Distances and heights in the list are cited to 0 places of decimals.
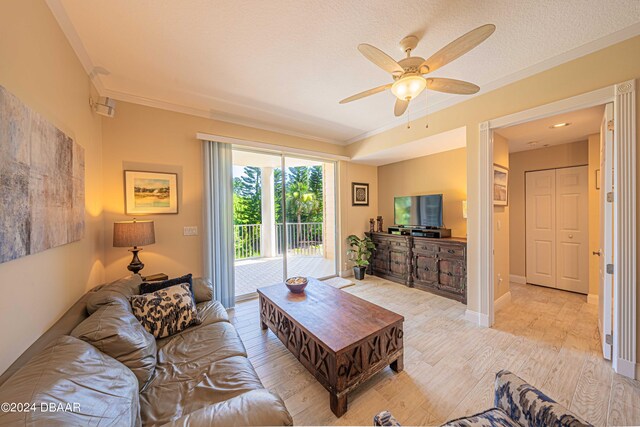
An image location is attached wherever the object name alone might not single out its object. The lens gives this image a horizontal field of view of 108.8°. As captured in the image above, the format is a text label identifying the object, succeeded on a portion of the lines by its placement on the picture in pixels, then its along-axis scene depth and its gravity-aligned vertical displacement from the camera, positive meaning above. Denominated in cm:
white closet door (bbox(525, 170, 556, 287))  377 -33
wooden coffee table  156 -96
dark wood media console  335 -91
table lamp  228 -21
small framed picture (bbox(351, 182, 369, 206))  482 +35
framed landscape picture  266 +25
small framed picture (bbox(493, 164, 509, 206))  286 +30
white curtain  307 -12
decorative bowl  243 -79
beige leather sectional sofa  79 -76
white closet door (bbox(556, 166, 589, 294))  346 -34
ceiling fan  144 +104
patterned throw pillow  172 -77
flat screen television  387 -2
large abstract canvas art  101 +17
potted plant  450 -86
